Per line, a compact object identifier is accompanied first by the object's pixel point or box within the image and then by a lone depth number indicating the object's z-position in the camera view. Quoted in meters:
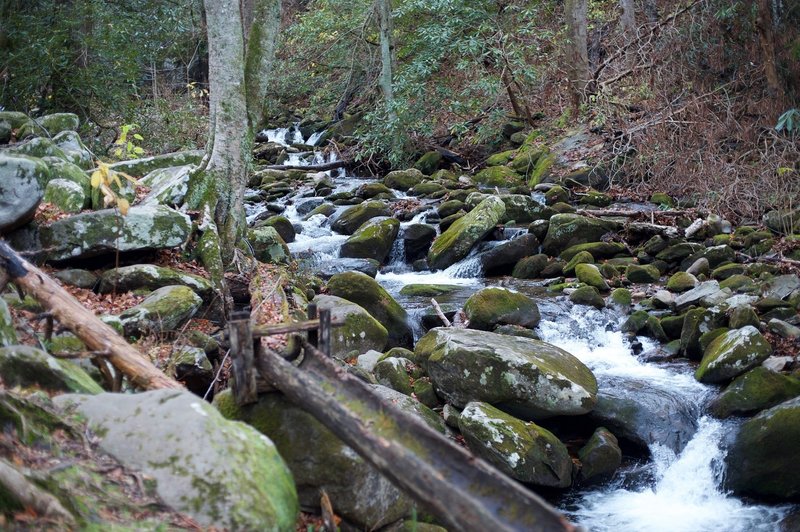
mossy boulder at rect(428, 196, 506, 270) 12.49
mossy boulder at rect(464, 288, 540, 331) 9.04
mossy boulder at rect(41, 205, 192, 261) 7.16
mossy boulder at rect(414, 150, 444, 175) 19.16
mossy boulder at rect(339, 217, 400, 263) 12.76
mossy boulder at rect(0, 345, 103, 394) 4.00
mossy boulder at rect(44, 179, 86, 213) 7.79
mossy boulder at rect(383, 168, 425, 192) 17.32
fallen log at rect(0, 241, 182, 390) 4.57
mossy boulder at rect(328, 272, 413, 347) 9.38
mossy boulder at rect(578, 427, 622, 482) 6.66
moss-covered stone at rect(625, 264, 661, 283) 10.72
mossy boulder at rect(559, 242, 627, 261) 11.94
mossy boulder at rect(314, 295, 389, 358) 8.25
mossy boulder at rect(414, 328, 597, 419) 6.89
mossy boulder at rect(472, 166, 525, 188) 16.88
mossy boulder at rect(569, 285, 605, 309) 9.87
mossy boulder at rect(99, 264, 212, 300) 7.20
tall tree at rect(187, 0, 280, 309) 8.94
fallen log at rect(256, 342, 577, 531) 2.94
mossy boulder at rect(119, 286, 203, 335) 6.38
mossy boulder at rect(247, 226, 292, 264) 10.73
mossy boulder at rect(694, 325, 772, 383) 7.40
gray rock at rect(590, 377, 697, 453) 7.05
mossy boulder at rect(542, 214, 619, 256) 12.48
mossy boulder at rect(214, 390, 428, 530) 4.52
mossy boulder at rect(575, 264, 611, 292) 10.52
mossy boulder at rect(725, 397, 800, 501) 6.20
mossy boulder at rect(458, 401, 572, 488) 6.32
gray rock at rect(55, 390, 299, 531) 3.38
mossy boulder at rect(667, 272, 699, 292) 9.97
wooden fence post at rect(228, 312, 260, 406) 4.25
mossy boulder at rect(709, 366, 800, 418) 6.93
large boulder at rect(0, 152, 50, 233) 6.64
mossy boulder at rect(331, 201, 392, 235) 14.20
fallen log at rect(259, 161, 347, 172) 20.14
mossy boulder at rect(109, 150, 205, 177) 9.89
